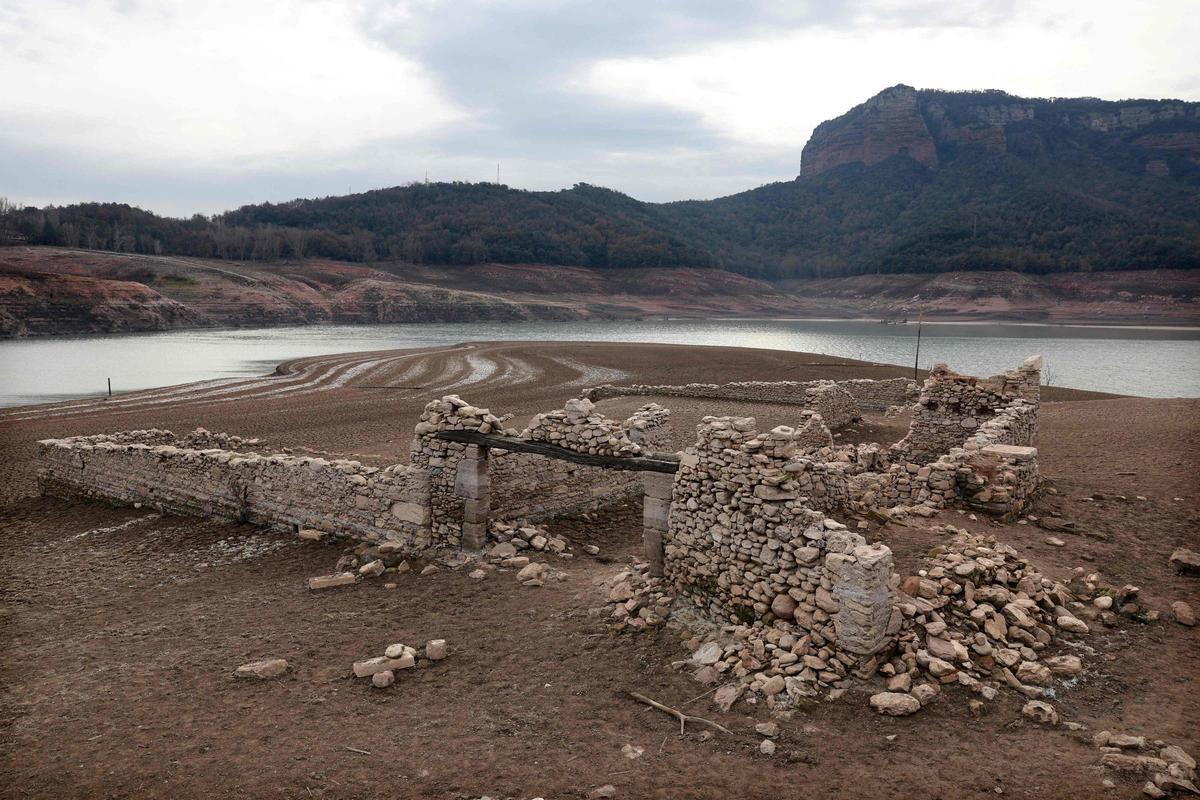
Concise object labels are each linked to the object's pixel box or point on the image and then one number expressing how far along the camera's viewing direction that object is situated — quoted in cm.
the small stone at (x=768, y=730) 611
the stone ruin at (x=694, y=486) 724
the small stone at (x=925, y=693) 624
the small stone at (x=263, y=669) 782
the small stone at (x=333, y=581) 1034
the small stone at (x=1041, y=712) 593
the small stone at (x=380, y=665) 774
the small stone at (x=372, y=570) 1070
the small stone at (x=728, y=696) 662
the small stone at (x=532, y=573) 1012
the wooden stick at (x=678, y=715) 636
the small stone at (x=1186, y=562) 871
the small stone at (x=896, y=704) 613
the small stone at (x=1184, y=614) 750
